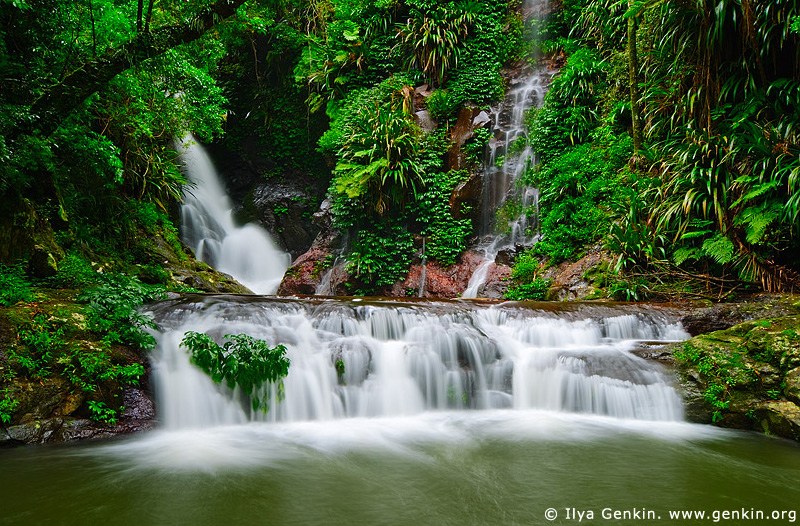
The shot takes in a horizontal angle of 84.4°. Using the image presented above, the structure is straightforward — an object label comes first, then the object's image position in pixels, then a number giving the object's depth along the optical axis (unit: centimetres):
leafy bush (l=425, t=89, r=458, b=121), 1284
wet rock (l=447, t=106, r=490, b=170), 1234
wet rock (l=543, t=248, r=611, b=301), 828
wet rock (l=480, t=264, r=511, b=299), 1031
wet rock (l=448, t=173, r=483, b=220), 1195
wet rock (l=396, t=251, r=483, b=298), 1124
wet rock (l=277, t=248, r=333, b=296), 1216
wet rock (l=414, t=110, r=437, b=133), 1277
